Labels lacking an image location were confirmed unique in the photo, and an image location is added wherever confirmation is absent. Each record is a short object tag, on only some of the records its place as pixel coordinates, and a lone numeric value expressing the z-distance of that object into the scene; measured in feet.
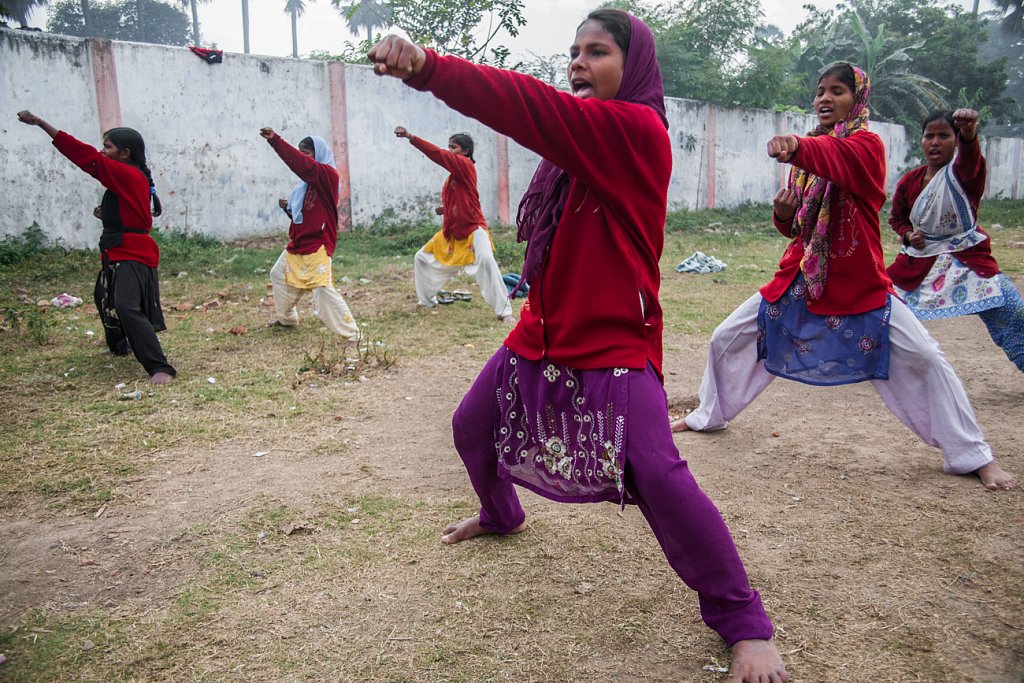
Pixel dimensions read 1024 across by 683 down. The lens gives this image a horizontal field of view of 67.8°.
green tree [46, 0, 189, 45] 117.08
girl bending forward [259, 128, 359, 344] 20.77
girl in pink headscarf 10.68
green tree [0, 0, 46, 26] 50.56
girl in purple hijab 6.73
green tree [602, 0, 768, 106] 61.67
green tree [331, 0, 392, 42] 156.56
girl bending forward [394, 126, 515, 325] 23.34
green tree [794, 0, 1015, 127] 77.10
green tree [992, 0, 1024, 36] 111.24
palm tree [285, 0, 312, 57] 160.02
